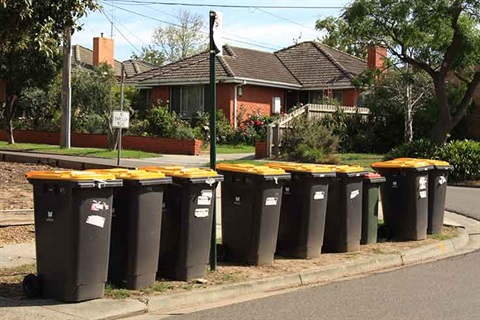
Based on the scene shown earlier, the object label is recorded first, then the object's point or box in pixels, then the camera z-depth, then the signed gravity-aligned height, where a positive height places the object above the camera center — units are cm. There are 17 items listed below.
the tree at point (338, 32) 2314 +344
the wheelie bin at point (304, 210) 839 -109
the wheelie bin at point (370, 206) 959 -116
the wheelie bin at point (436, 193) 1077 -108
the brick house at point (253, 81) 3459 +245
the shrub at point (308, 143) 2440 -65
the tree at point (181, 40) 6688 +880
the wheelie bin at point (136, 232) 654 -111
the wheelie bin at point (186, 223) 704 -109
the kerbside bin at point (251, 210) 779 -104
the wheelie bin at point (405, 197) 1027 -109
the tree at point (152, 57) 7062 +748
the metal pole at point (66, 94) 2793 +119
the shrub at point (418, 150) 2189 -75
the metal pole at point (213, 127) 756 -3
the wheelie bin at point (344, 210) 898 -116
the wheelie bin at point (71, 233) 605 -106
